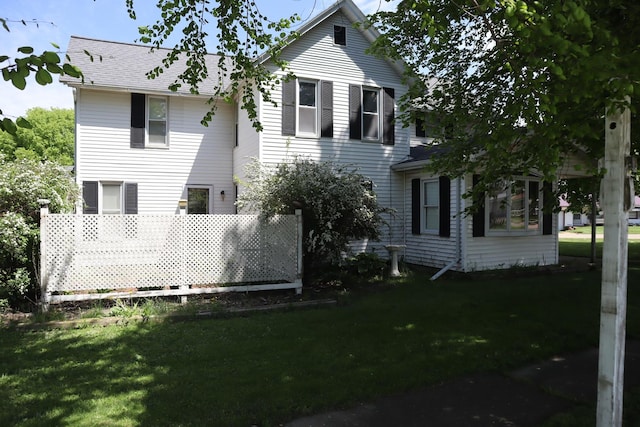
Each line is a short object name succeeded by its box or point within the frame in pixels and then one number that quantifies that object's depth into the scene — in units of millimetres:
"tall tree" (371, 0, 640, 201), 2834
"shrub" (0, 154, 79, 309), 7133
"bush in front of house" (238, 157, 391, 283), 9312
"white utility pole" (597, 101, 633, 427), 3195
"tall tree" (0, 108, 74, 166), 41469
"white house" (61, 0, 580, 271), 12422
